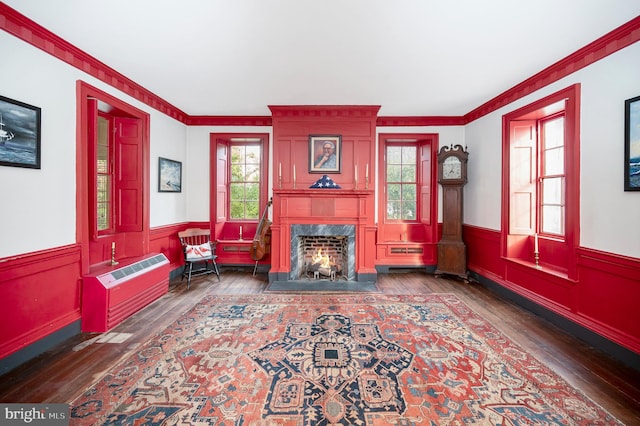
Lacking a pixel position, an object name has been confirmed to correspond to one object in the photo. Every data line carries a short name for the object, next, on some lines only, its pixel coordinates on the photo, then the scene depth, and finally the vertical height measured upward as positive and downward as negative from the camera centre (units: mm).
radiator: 3002 -1041
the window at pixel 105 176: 3932 +531
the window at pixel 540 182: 3395 +438
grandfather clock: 5016 +22
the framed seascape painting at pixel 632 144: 2430 +638
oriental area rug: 1841 -1418
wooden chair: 4656 -706
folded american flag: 4680 +500
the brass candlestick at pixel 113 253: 3596 -594
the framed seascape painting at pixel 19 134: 2289 +702
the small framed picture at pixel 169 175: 4602 +659
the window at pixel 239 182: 5578 +626
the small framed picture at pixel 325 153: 4875 +1084
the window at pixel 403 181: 5719 +657
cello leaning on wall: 5017 -559
